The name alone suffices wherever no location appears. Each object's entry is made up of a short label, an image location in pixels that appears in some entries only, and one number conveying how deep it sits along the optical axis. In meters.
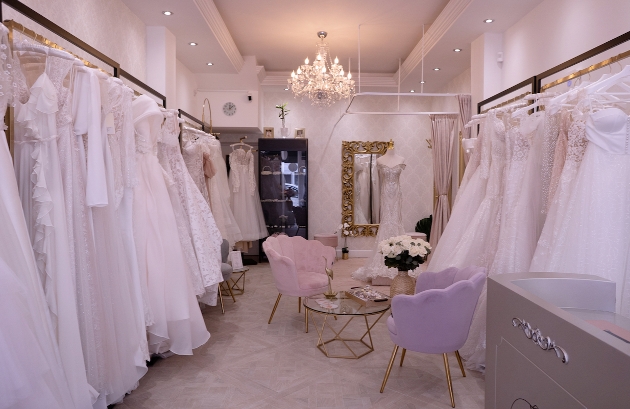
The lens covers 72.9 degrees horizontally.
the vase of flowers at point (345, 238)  7.64
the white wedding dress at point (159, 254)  2.77
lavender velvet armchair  2.57
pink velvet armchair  3.96
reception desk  0.96
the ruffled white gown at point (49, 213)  1.92
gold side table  5.21
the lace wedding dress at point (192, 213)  3.40
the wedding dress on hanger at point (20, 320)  1.45
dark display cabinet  7.20
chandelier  4.94
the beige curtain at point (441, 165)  5.94
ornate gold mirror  7.71
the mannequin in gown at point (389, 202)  5.91
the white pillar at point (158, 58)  4.40
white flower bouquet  3.80
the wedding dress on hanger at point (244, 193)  6.69
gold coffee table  3.21
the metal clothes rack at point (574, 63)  2.49
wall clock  6.52
